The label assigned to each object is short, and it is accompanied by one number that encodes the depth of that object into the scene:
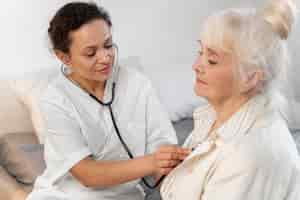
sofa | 2.21
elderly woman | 1.55
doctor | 1.91
